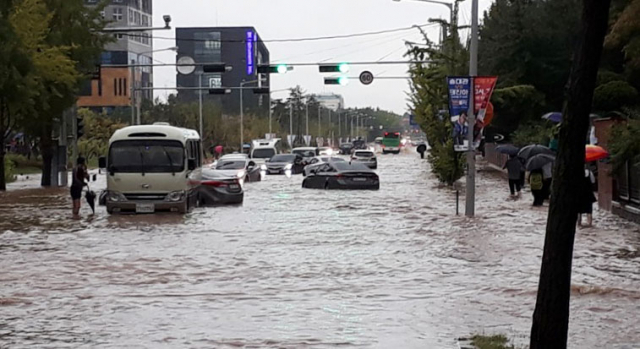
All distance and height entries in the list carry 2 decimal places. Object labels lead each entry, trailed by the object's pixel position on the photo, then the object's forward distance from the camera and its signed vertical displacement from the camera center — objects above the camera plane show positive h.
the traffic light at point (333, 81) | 54.28 +1.69
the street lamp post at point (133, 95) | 59.56 +1.12
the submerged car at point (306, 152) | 71.81 -2.60
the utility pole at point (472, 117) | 28.76 -0.08
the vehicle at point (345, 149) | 118.29 -3.89
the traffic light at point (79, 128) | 49.19 -0.61
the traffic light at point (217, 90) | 60.38 +1.38
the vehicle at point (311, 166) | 51.79 -2.61
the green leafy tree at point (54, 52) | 42.62 +2.69
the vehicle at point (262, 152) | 69.62 -2.47
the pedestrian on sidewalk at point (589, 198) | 25.09 -1.99
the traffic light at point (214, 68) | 48.33 +2.14
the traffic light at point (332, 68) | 49.03 +2.13
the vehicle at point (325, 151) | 98.38 -3.56
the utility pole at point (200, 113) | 88.31 -0.09
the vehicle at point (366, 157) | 70.50 -2.90
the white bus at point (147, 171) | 29.70 -1.56
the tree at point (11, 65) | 37.03 +1.83
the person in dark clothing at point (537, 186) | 30.94 -2.15
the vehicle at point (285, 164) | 61.91 -2.92
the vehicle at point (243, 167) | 47.88 -2.40
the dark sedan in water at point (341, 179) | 43.91 -2.66
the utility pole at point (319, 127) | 161.10 -1.92
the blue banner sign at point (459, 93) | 28.78 +0.57
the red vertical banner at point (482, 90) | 29.02 +0.65
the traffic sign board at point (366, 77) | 60.84 +2.11
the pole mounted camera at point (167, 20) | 42.56 +3.77
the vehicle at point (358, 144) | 135.11 -3.96
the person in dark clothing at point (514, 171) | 38.32 -2.09
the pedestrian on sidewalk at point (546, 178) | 30.73 -1.91
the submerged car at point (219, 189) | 35.56 -2.51
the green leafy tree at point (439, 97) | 42.71 +0.75
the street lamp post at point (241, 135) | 100.88 -1.98
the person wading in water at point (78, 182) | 29.61 -1.87
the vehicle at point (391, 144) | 128.88 -3.59
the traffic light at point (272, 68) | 50.16 +2.17
